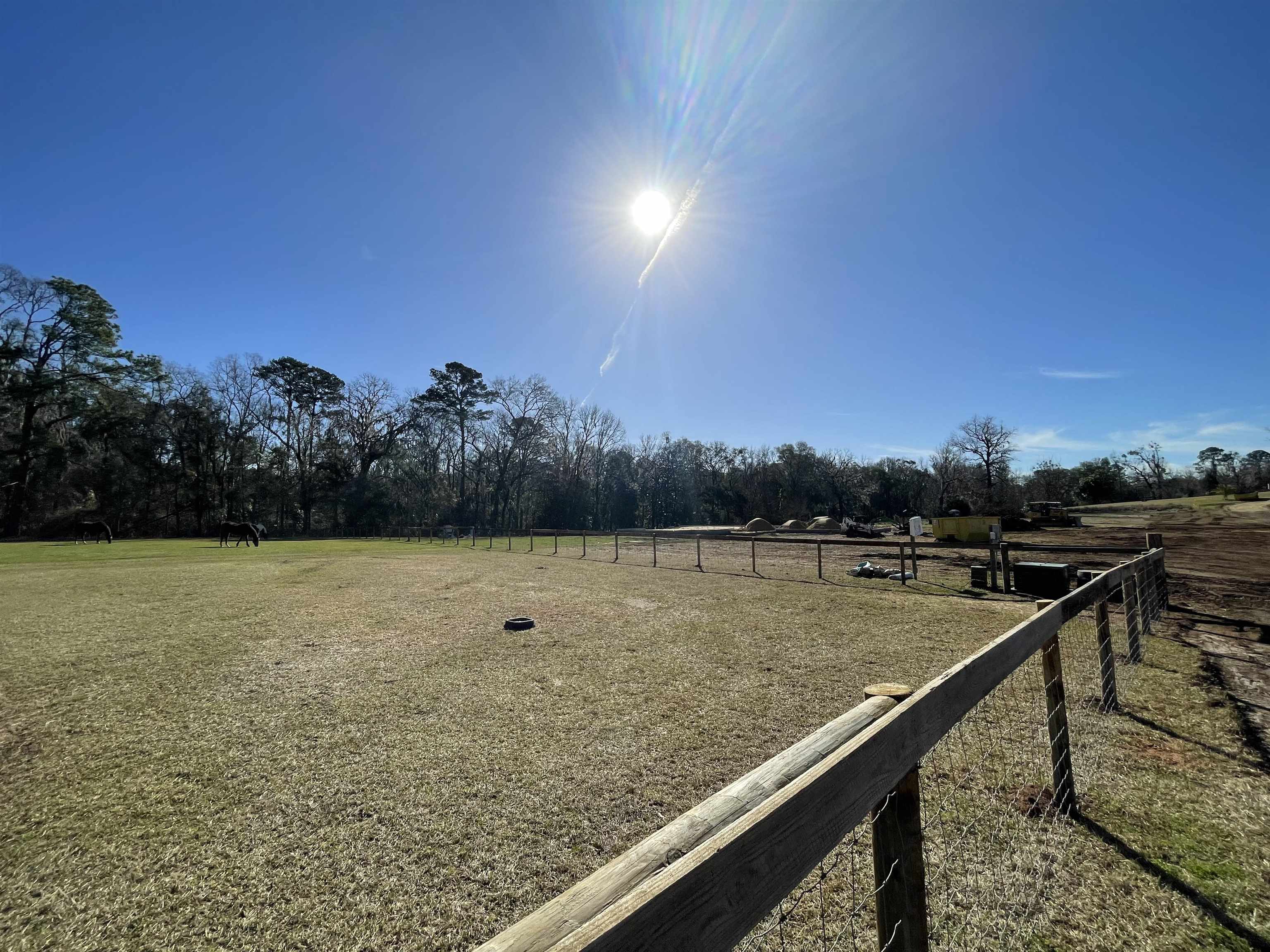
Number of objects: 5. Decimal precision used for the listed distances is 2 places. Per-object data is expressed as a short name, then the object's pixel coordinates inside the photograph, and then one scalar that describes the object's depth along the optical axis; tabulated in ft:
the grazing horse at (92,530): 92.27
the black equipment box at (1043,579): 30.14
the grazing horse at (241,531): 91.53
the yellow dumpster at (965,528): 79.05
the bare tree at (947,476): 204.74
